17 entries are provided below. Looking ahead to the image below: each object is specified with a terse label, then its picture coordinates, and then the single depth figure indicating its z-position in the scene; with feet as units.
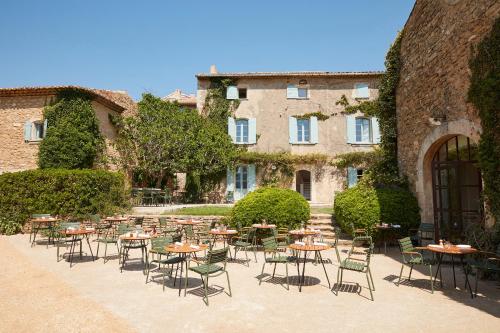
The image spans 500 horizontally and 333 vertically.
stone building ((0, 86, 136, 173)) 47.09
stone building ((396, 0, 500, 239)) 23.25
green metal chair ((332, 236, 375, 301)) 16.65
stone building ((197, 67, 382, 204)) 56.39
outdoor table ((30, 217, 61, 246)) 30.52
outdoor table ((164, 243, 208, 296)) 17.60
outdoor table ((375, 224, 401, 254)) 27.50
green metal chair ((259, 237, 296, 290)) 18.95
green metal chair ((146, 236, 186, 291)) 18.93
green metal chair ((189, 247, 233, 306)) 16.28
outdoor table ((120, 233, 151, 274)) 20.85
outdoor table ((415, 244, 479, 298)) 17.07
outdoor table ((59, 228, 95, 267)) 23.77
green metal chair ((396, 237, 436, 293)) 18.36
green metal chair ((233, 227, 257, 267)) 24.39
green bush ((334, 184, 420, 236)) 28.84
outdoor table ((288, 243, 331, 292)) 17.97
